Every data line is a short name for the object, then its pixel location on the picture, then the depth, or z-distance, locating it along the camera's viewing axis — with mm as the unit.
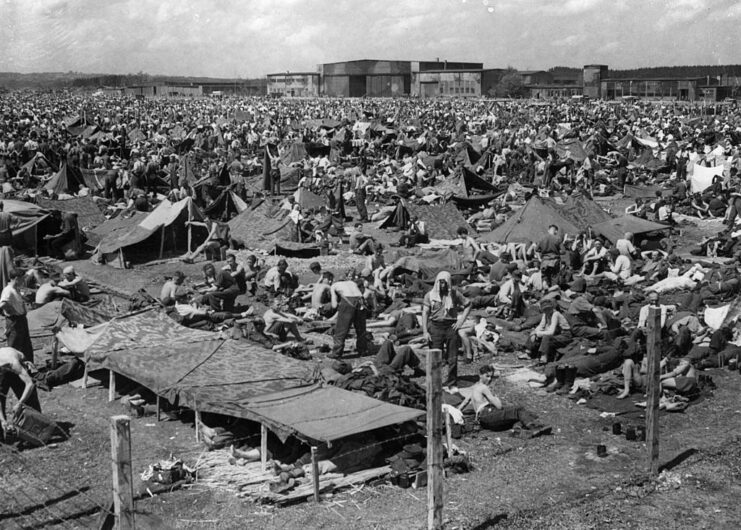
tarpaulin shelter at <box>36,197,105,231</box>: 22125
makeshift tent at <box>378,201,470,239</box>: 20922
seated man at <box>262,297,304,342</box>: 12867
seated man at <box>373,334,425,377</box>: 11359
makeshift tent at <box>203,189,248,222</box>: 22625
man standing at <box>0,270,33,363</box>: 10274
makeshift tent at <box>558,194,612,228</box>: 20734
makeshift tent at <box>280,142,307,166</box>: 36062
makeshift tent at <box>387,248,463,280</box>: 16297
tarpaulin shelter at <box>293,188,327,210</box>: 23084
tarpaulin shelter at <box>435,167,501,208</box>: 25203
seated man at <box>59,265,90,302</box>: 14641
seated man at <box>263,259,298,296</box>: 15656
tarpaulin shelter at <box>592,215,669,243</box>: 19297
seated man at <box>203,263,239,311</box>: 14539
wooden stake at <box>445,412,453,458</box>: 8508
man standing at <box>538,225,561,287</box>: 17828
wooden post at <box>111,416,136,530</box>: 5809
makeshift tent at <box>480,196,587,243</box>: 19359
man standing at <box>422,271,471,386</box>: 11109
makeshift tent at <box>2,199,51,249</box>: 18812
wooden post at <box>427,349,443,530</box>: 6852
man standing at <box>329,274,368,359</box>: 12188
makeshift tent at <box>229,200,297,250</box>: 19906
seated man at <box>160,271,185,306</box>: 13939
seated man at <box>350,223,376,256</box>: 19156
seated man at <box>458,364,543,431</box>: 9500
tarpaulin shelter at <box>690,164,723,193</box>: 26531
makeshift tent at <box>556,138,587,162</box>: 31812
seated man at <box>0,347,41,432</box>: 9047
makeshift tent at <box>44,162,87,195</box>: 26875
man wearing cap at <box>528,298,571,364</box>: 11992
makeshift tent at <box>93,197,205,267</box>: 18531
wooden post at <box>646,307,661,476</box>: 8320
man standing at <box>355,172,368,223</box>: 23272
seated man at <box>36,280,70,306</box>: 14039
